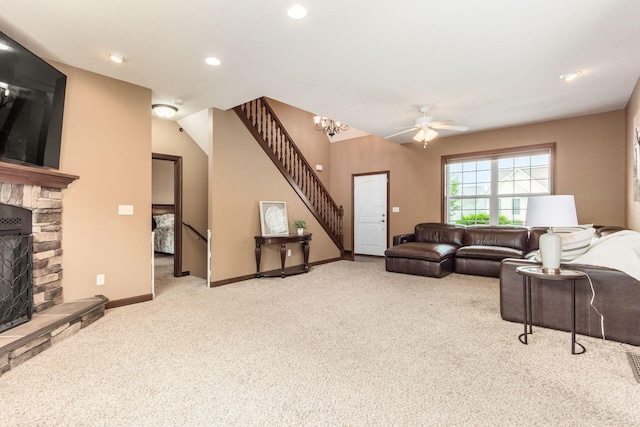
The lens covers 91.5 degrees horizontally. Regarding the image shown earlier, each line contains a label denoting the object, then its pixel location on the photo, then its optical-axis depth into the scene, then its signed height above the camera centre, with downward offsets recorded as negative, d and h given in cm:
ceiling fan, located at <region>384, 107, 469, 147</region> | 458 +129
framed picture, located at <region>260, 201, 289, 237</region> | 520 -10
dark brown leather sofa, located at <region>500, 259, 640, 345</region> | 250 -77
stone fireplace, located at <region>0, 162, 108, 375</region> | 239 -53
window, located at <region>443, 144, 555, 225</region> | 563 +58
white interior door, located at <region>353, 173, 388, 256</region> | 741 -2
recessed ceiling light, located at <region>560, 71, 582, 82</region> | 353 +159
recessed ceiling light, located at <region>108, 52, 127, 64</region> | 305 +155
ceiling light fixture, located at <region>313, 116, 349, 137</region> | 602 +172
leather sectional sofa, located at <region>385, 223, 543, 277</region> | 507 -64
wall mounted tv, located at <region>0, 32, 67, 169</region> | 253 +94
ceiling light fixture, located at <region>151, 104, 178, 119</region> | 446 +149
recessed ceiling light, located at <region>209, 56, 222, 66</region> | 313 +156
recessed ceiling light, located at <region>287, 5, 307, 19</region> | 234 +154
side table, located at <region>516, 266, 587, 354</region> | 237 -58
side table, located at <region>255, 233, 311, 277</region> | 506 -59
